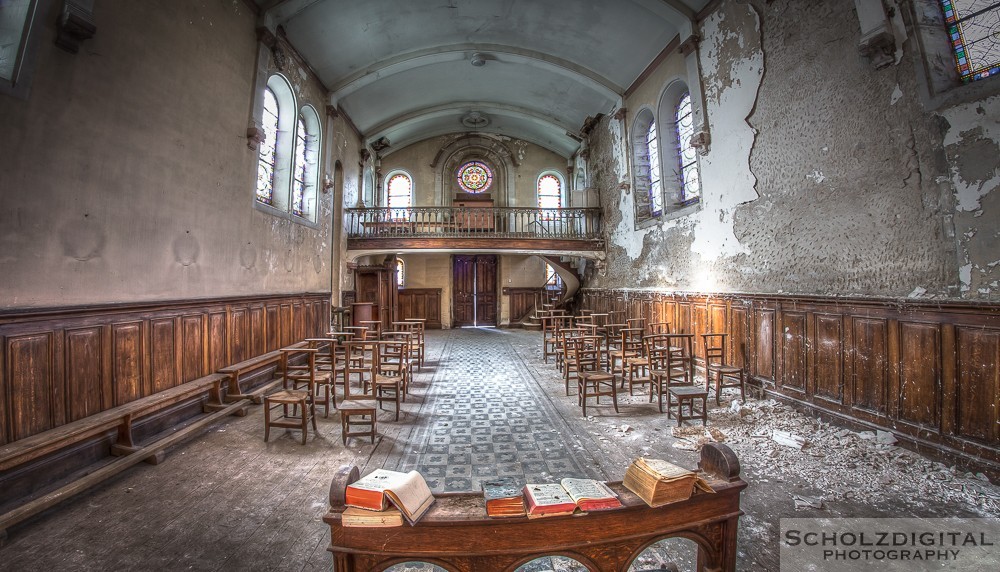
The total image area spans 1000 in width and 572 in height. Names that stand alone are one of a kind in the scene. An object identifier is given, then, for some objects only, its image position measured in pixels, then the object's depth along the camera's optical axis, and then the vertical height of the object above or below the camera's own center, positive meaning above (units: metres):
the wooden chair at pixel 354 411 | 3.91 -1.16
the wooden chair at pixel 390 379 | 4.61 -1.06
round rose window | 15.65 +4.71
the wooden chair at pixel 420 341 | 7.68 -0.95
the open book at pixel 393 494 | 1.54 -0.81
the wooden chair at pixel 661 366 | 4.93 -1.05
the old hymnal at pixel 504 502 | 1.60 -0.88
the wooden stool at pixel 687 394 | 4.29 -1.13
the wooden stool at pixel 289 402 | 3.92 -1.07
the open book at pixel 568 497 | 1.58 -0.87
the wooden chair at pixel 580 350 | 5.49 -0.87
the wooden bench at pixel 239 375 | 5.15 -1.07
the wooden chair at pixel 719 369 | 5.17 -1.08
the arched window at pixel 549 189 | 15.77 +4.21
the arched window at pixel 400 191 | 14.98 +4.02
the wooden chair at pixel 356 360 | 4.70 -1.07
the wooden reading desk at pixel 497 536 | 1.55 -0.99
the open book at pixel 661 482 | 1.65 -0.83
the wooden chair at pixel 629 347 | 5.89 -0.99
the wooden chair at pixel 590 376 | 4.87 -1.06
